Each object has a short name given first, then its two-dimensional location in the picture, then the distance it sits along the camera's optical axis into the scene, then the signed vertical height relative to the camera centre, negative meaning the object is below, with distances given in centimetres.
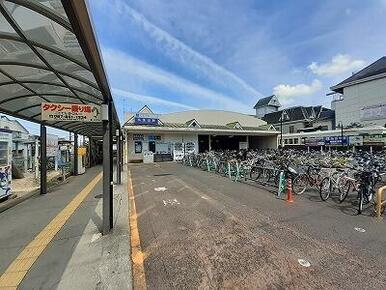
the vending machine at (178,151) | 2506 -45
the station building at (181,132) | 2378 +134
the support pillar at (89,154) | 2140 -45
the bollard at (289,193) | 701 -130
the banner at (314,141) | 2969 +25
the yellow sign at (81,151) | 1566 -15
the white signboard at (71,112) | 427 +60
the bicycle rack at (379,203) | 524 -121
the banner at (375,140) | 2405 +17
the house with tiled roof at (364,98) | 3083 +549
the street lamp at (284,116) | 4513 +474
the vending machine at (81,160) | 1562 -68
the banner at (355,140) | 2583 +21
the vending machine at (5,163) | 805 -39
